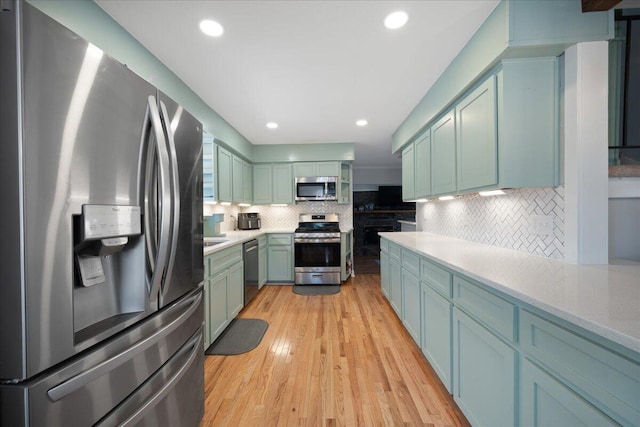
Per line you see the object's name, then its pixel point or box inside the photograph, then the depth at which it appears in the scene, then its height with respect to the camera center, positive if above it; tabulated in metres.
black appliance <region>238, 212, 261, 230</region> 4.14 -0.15
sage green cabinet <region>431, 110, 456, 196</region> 2.15 +0.52
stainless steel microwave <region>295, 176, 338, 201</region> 4.43 +0.43
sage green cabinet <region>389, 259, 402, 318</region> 2.66 -0.84
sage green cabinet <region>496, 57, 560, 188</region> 1.50 +0.54
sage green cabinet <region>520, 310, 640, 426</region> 0.67 -0.50
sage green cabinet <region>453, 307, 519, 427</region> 1.07 -0.81
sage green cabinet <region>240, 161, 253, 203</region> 4.11 +0.52
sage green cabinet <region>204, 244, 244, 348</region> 2.14 -0.76
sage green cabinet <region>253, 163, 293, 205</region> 4.55 +0.53
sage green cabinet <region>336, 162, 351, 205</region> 4.65 +0.53
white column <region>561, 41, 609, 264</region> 1.37 +0.31
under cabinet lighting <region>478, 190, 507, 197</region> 1.93 +0.14
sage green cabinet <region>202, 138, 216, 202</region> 3.03 +0.53
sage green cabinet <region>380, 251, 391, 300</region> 3.17 -0.86
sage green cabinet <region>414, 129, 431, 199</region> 2.67 +0.52
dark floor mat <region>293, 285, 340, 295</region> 3.82 -1.23
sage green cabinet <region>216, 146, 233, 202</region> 3.21 +0.51
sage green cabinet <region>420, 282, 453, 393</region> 1.60 -0.85
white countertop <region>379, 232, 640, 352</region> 0.71 -0.31
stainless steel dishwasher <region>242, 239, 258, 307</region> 3.13 -0.76
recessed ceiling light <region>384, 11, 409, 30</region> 1.54 +1.22
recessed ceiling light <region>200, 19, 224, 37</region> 1.60 +1.22
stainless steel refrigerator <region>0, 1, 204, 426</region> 0.60 -0.07
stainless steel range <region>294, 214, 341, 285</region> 4.11 -0.76
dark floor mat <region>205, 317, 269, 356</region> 2.25 -1.23
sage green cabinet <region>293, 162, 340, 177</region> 4.49 +0.78
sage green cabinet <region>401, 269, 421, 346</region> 2.13 -0.85
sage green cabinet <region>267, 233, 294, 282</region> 4.22 -0.77
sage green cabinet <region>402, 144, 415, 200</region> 3.18 +0.53
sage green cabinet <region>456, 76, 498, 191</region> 1.63 +0.52
